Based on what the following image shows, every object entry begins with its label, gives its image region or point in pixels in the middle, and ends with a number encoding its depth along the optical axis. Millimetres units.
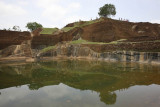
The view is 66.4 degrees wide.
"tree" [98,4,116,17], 46406
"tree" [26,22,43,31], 53031
